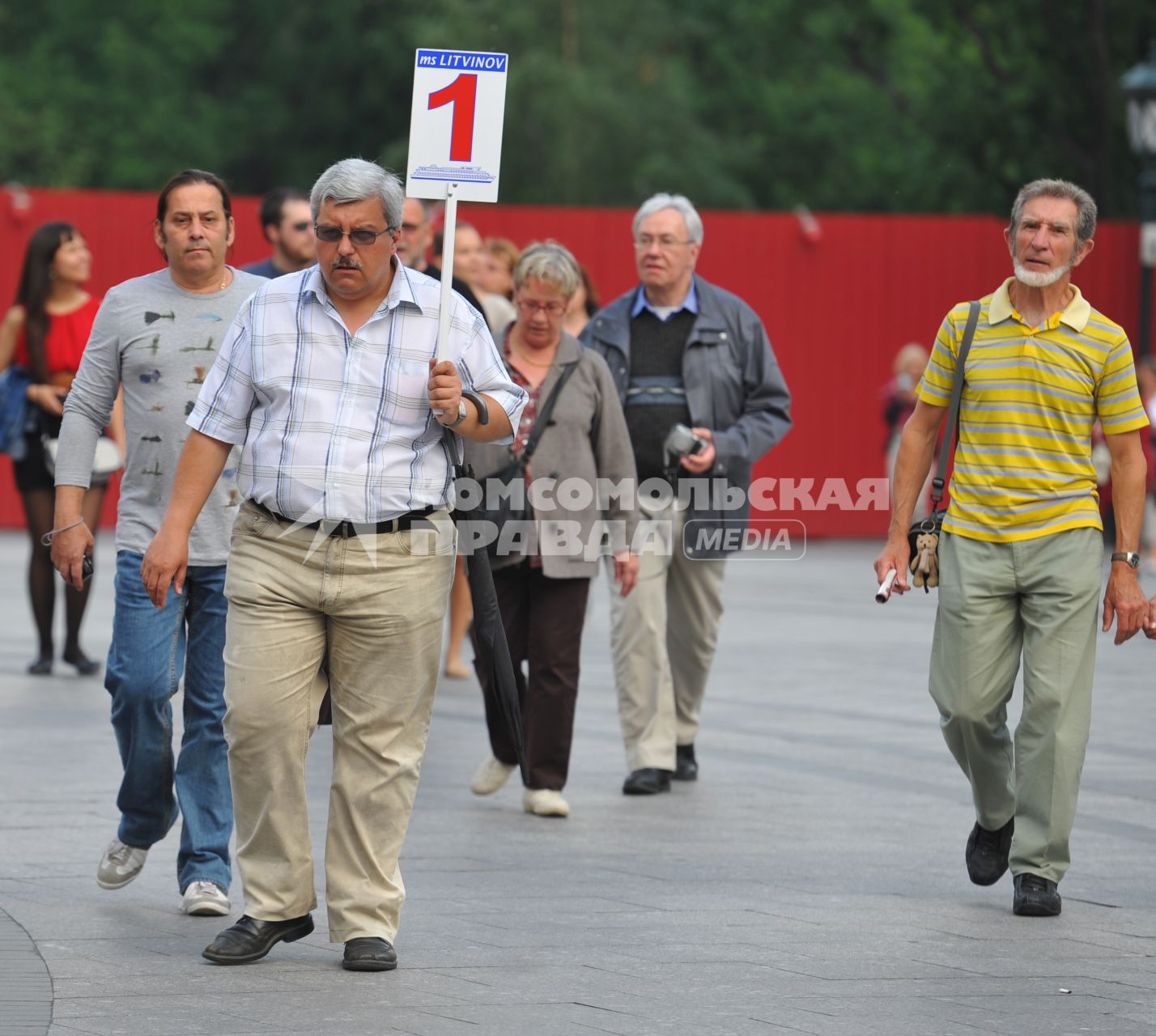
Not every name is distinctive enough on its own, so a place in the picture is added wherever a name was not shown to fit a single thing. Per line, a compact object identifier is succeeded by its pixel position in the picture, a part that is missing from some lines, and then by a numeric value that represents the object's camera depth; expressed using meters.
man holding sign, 10.59
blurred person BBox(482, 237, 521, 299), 22.52
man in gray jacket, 16.31
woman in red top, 21.06
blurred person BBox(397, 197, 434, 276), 17.56
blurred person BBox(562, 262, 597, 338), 19.81
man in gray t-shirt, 12.03
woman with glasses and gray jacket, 15.14
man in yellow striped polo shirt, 12.29
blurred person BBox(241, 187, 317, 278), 16.87
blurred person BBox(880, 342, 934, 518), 37.41
